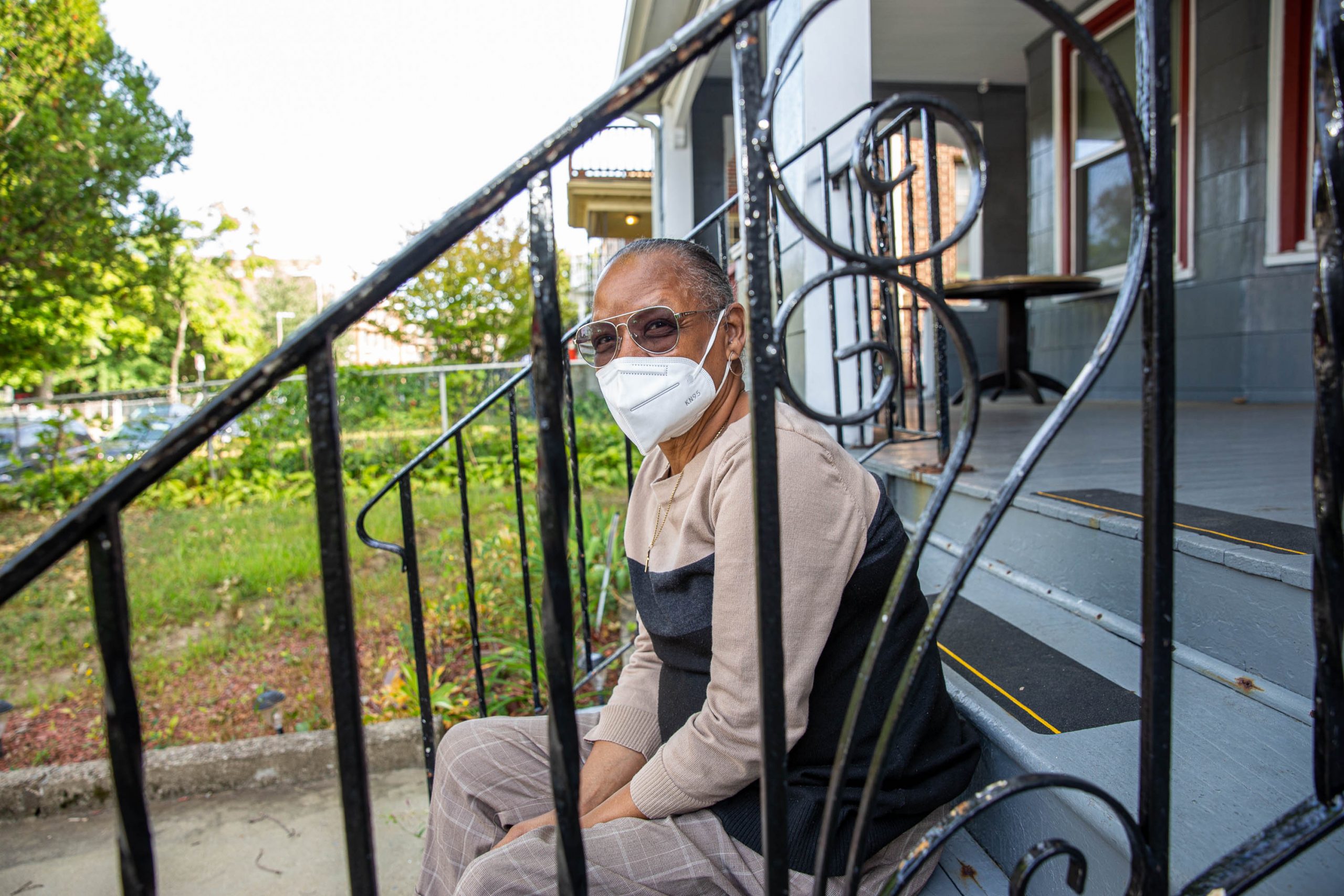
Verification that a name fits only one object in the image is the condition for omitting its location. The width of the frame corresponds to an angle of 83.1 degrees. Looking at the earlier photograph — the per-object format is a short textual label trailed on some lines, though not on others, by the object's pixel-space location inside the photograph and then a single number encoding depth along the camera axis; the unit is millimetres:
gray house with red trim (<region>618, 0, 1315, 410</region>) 3650
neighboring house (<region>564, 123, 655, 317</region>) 9766
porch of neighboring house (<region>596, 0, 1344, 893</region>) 1285
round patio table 5180
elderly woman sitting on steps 1030
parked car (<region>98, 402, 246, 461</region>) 6945
